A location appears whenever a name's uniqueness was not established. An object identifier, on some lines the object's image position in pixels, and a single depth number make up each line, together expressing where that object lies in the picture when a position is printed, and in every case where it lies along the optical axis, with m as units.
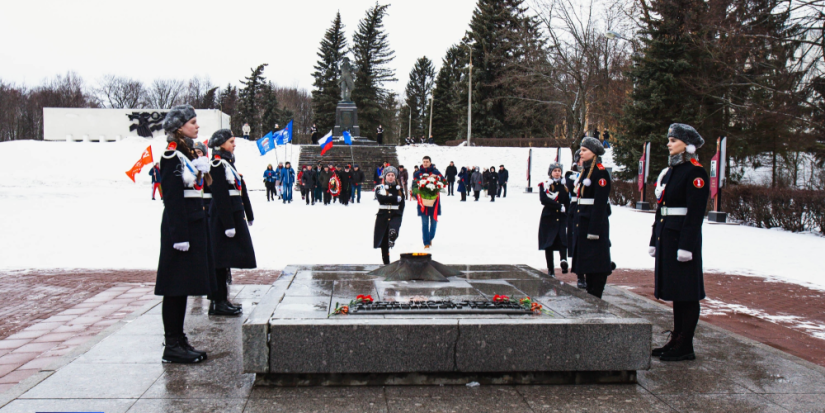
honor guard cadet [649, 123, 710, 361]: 4.61
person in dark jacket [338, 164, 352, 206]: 23.86
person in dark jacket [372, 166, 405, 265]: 8.86
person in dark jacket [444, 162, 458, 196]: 29.72
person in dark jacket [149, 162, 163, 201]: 24.14
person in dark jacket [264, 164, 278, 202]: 24.84
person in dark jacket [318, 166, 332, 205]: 24.17
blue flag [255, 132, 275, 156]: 28.71
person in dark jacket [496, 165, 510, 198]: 29.39
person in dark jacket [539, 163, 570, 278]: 8.15
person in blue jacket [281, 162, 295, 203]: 24.56
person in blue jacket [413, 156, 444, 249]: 11.25
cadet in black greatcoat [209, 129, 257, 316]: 5.77
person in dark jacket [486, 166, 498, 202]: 27.08
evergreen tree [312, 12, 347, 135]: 61.97
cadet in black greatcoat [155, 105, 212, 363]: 4.36
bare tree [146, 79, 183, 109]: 82.06
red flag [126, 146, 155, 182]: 20.84
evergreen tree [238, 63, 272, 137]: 69.88
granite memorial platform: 3.72
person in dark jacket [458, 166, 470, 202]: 26.81
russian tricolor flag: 30.35
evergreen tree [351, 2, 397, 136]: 61.53
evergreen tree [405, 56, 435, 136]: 82.12
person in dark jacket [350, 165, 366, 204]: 25.36
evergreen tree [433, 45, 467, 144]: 67.75
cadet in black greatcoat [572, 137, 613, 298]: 6.00
